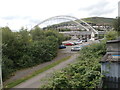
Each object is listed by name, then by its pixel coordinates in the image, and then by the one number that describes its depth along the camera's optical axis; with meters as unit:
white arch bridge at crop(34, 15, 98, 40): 63.33
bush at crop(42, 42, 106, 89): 4.10
